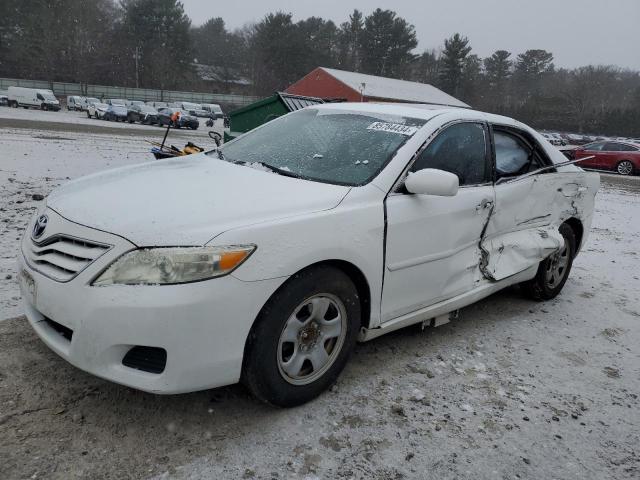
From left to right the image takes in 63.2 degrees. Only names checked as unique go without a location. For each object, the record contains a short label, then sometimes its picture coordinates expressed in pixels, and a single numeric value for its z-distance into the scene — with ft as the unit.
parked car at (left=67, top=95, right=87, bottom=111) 143.54
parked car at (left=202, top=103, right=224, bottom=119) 165.78
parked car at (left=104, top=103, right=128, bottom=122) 110.63
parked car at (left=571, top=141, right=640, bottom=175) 70.03
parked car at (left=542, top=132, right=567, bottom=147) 147.17
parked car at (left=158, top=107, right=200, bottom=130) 101.14
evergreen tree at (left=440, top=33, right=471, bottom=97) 242.78
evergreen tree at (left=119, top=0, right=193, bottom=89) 224.53
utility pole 221.05
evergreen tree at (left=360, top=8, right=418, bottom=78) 239.71
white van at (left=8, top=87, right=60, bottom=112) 128.47
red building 144.87
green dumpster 31.97
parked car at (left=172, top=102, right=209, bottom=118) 156.66
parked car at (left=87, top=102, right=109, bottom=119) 113.09
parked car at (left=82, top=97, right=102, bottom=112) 135.65
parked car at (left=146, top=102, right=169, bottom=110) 177.88
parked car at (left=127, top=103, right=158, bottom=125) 108.78
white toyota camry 7.25
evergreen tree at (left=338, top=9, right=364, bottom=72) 251.80
